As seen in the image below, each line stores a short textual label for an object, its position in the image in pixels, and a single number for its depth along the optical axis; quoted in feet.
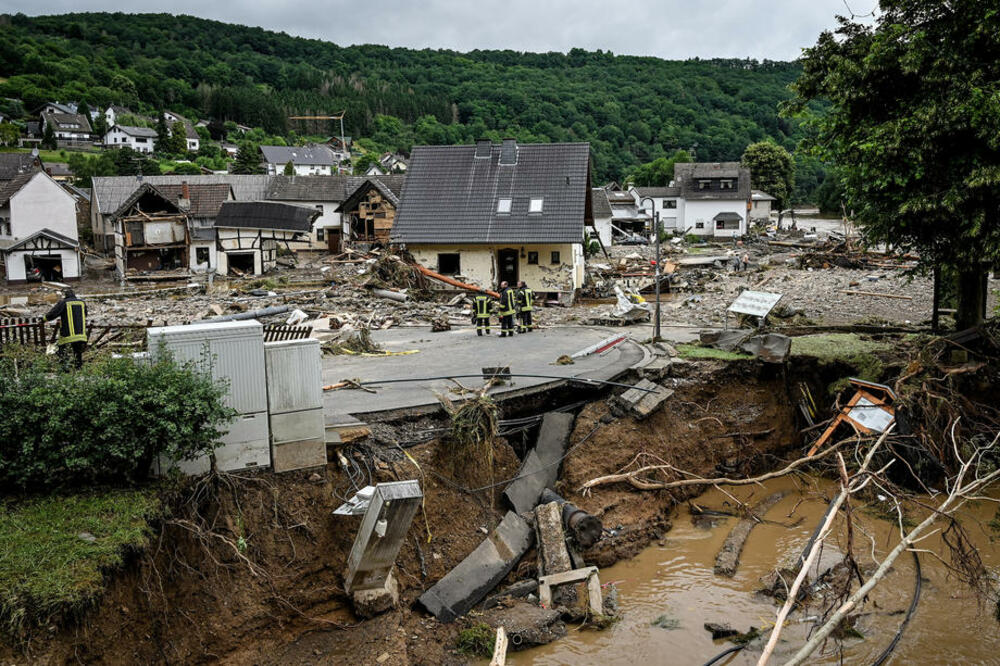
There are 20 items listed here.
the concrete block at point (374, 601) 31.01
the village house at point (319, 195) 177.47
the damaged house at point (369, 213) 157.28
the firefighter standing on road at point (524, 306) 68.69
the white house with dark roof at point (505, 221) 100.94
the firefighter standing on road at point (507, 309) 65.72
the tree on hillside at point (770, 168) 240.53
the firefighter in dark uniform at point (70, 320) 43.80
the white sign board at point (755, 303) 62.18
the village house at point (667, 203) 220.64
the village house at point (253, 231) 134.31
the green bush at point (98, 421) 26.91
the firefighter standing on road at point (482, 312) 67.31
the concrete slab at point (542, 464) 40.60
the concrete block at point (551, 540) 36.58
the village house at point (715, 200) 206.49
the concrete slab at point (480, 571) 33.14
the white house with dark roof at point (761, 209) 232.53
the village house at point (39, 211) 143.84
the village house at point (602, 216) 191.01
